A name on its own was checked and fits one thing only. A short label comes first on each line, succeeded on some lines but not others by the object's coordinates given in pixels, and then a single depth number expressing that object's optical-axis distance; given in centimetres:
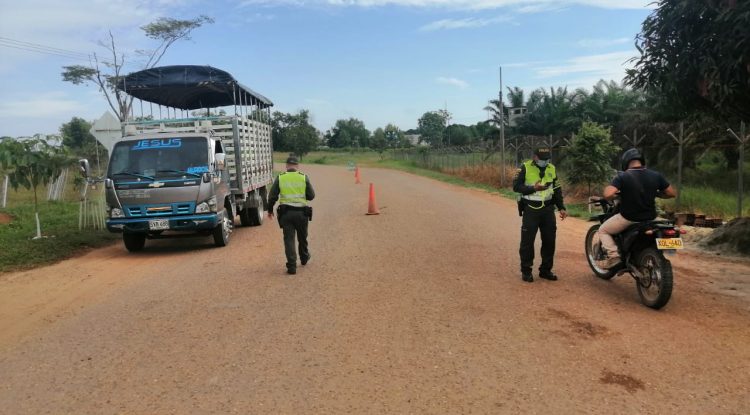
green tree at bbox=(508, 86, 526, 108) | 5903
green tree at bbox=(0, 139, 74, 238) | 1037
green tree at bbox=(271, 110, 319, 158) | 7700
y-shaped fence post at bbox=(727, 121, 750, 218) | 1115
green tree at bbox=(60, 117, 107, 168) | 7012
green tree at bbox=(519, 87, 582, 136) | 4847
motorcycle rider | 601
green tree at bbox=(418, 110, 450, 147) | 9242
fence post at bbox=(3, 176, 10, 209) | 1808
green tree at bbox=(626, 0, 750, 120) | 641
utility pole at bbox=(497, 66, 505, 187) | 2393
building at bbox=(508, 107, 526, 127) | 5797
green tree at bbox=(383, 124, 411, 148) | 10839
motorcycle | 555
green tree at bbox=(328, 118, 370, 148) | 11978
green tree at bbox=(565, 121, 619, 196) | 1781
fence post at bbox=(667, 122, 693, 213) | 1338
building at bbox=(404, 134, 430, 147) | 12419
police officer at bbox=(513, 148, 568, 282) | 694
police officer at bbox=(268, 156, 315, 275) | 791
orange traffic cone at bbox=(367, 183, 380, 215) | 1462
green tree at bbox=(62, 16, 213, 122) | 3581
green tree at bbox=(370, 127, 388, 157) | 10741
